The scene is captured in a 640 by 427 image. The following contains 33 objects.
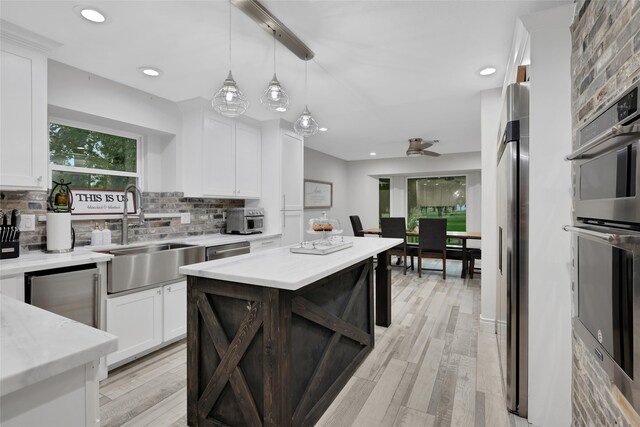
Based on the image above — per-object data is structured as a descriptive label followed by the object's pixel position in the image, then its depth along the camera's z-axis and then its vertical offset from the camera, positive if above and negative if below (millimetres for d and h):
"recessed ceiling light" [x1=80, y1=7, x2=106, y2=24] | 1971 +1239
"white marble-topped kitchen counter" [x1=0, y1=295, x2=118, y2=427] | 634 -320
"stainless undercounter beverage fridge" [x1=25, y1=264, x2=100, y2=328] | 2041 -509
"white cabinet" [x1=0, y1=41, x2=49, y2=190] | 2145 +657
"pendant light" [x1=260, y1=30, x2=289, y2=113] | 2129 +777
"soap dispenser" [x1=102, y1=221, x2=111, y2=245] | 2980 -201
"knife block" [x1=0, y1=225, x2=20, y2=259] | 2158 -228
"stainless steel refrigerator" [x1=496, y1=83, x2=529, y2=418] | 1825 -158
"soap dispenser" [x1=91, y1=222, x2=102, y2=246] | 2918 -206
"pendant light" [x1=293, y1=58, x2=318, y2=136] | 2553 +713
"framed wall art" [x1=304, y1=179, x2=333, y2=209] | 6312 +417
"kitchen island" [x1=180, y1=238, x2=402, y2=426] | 1588 -678
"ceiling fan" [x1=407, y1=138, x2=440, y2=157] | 5160 +1080
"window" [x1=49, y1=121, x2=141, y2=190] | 2882 +552
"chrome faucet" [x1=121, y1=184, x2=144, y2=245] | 3131 -37
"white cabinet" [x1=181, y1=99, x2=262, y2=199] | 3611 +715
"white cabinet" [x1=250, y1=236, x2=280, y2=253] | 4051 -381
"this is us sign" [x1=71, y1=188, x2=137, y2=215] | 2961 +123
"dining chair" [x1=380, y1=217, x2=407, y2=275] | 5898 -296
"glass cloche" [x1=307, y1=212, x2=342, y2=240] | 2514 -94
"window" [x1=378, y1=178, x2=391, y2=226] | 8320 +440
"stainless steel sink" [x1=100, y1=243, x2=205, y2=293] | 2459 -425
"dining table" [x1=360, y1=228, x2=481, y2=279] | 5625 -410
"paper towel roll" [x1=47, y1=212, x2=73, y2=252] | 2476 -127
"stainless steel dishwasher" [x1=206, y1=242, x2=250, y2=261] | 3328 -389
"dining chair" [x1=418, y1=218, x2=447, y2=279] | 5547 -416
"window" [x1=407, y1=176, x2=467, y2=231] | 7578 +346
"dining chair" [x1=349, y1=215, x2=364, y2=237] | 6840 -250
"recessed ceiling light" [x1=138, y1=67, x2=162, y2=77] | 2766 +1243
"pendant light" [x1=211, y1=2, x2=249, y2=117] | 1984 +713
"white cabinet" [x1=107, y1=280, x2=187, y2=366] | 2479 -858
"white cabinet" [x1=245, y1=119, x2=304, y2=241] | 4445 +522
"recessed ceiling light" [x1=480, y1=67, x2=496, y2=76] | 2740 +1229
